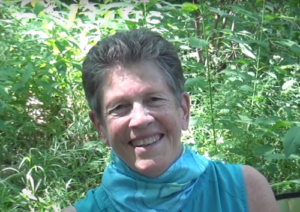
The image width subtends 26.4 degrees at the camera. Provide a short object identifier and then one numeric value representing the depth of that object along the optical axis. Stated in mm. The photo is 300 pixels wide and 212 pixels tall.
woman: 1751
